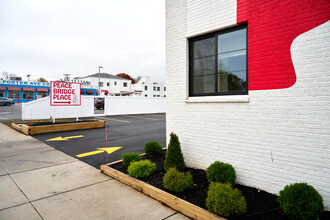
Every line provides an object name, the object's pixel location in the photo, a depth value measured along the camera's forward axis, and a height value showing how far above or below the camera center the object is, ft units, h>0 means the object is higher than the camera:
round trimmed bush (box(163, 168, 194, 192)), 12.27 -4.89
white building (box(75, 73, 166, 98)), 206.28 +20.26
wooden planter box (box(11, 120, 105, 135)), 34.32 -4.42
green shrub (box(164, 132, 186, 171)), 15.19 -4.02
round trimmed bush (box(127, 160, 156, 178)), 14.43 -4.87
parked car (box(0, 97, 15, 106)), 114.72 +1.81
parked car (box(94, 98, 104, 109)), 95.81 +0.59
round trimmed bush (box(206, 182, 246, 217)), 9.48 -4.82
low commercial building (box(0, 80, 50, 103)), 140.26 +10.81
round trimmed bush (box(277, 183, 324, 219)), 8.93 -4.57
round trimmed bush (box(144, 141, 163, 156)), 20.02 -4.48
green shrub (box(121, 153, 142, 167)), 16.80 -4.64
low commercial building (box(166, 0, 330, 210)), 10.69 +1.17
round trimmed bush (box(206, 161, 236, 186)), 12.70 -4.49
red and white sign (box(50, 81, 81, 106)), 41.37 +2.28
